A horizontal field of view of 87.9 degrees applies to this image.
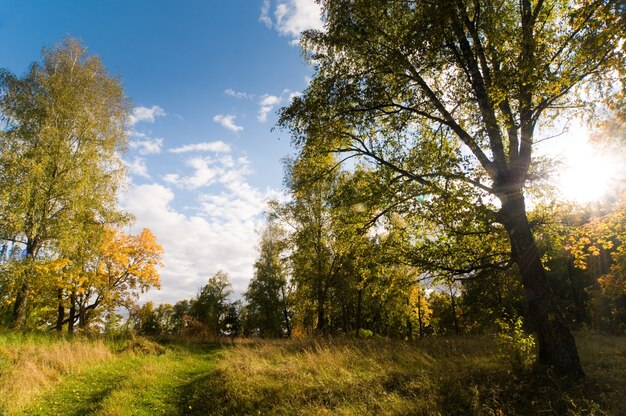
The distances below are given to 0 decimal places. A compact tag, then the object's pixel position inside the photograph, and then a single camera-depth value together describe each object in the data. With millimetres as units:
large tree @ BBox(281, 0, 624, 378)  6906
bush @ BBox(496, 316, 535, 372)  7301
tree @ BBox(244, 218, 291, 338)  38406
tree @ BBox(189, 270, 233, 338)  54406
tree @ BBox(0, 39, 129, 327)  14172
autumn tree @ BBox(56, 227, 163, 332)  23312
